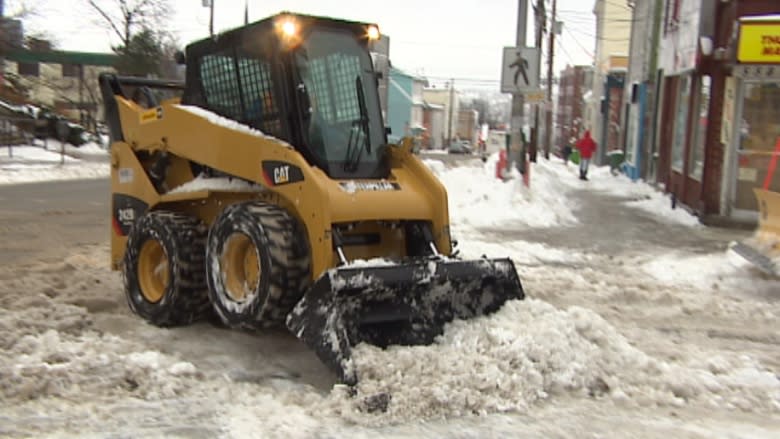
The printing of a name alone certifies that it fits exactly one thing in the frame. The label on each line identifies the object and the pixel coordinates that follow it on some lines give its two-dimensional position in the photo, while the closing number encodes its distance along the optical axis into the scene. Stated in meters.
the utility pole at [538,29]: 26.65
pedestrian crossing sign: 16.39
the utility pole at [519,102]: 17.50
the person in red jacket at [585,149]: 27.70
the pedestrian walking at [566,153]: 44.69
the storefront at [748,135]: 14.84
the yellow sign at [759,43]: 13.57
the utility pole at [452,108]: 113.45
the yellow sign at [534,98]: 19.63
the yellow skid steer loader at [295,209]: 5.49
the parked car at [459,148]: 80.51
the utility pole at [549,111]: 39.03
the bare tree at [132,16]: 39.41
